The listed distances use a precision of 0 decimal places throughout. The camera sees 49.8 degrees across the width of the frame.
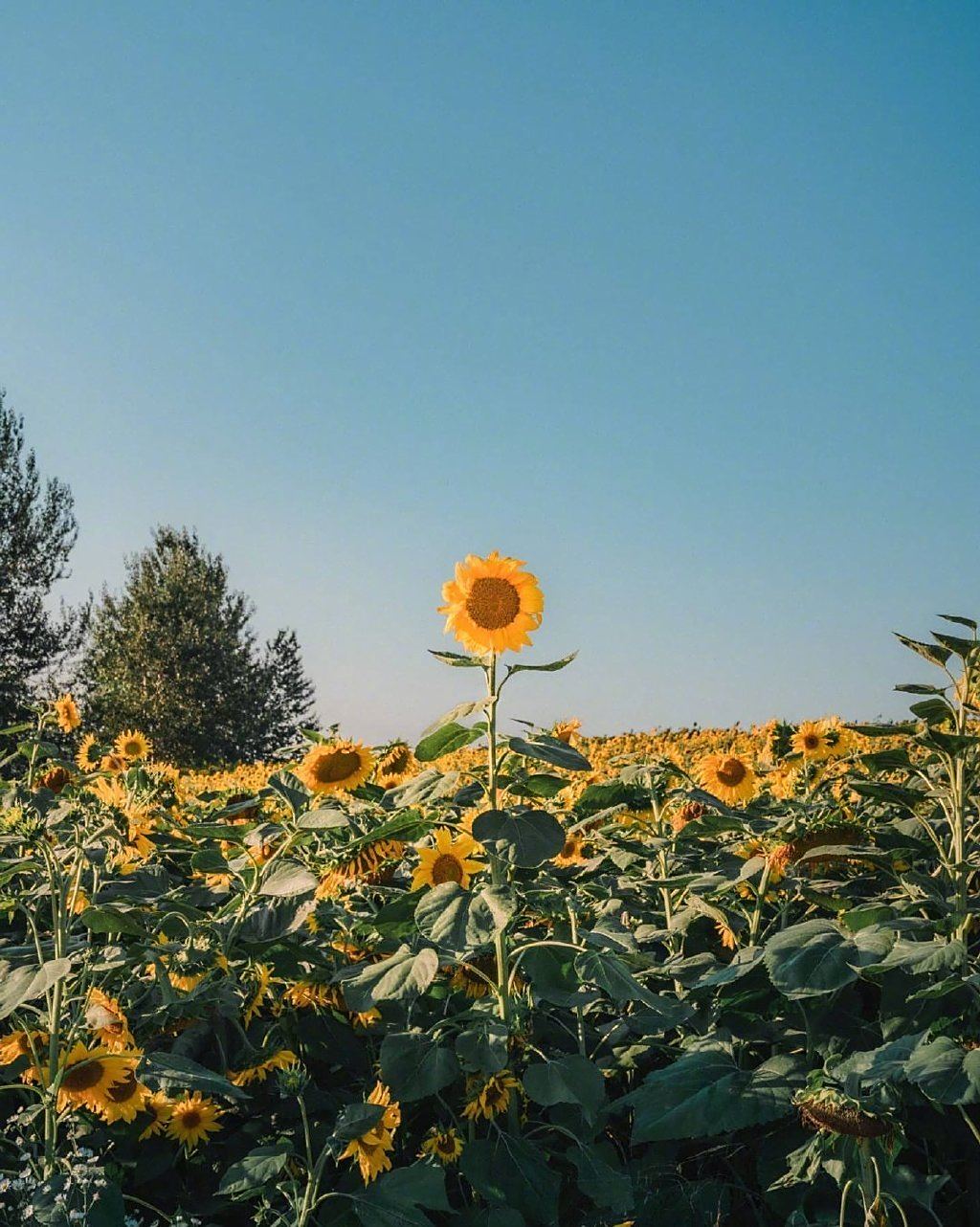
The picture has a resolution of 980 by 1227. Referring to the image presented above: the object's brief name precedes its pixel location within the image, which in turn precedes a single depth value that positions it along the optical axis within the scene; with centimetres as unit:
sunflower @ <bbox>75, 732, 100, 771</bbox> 481
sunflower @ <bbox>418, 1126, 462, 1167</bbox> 238
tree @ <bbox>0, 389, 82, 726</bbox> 2878
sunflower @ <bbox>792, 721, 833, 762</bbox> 416
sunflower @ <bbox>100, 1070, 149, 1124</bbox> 238
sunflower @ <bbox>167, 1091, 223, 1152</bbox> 245
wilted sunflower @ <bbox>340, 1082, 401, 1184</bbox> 218
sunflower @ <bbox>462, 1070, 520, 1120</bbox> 239
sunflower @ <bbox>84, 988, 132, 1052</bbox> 234
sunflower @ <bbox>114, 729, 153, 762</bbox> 546
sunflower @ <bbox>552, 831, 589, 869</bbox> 335
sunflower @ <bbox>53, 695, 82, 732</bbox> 534
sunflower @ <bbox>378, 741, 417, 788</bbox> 330
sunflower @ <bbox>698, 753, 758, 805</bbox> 406
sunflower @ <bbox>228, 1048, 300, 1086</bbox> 249
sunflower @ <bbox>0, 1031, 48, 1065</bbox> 244
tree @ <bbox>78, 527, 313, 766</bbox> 3017
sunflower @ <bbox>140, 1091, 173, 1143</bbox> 246
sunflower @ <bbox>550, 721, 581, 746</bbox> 371
